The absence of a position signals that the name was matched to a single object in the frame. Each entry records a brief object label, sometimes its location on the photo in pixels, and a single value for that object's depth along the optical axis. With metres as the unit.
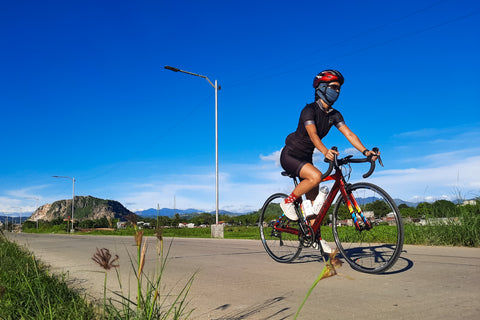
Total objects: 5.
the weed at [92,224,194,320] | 1.50
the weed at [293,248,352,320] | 1.22
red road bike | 3.91
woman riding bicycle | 4.41
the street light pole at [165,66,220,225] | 18.54
